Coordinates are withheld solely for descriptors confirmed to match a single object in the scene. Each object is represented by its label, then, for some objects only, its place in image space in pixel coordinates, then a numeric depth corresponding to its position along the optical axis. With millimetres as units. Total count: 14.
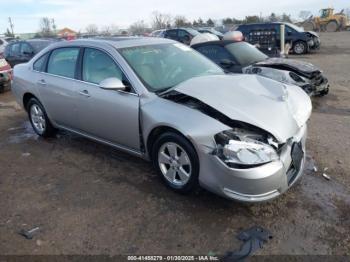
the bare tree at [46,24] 65269
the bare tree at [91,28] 54088
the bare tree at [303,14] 63753
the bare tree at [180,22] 52250
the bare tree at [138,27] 51344
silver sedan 3088
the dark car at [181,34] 19462
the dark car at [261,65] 7020
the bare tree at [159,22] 52906
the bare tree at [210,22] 59419
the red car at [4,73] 10188
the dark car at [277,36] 17603
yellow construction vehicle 37125
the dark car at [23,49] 11391
